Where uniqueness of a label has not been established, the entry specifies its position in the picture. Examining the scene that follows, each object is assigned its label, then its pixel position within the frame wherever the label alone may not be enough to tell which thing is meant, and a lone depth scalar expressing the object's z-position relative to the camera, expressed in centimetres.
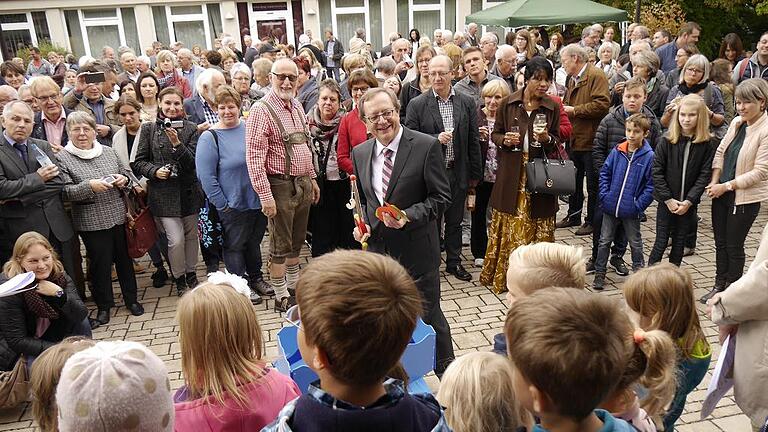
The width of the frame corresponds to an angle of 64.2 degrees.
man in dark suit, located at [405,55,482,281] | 572
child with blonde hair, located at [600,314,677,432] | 213
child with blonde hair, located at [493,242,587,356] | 280
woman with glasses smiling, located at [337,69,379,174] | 566
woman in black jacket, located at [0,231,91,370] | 410
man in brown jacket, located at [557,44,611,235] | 685
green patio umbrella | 1002
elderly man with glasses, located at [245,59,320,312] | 514
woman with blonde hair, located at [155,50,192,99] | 986
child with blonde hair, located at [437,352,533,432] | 223
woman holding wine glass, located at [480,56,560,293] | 534
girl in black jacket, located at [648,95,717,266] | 534
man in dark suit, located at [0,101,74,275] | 495
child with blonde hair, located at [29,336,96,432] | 243
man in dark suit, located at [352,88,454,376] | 418
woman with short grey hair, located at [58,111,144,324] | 521
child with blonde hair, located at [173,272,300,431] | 232
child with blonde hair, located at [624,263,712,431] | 287
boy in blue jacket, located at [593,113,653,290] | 559
